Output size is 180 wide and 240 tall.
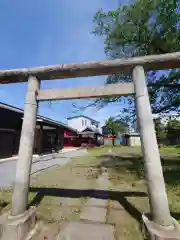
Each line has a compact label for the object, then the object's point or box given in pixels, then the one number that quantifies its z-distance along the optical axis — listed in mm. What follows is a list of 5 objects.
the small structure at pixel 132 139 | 45438
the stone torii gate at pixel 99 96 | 2617
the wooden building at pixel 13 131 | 13680
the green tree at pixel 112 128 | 46281
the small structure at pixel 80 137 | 36112
